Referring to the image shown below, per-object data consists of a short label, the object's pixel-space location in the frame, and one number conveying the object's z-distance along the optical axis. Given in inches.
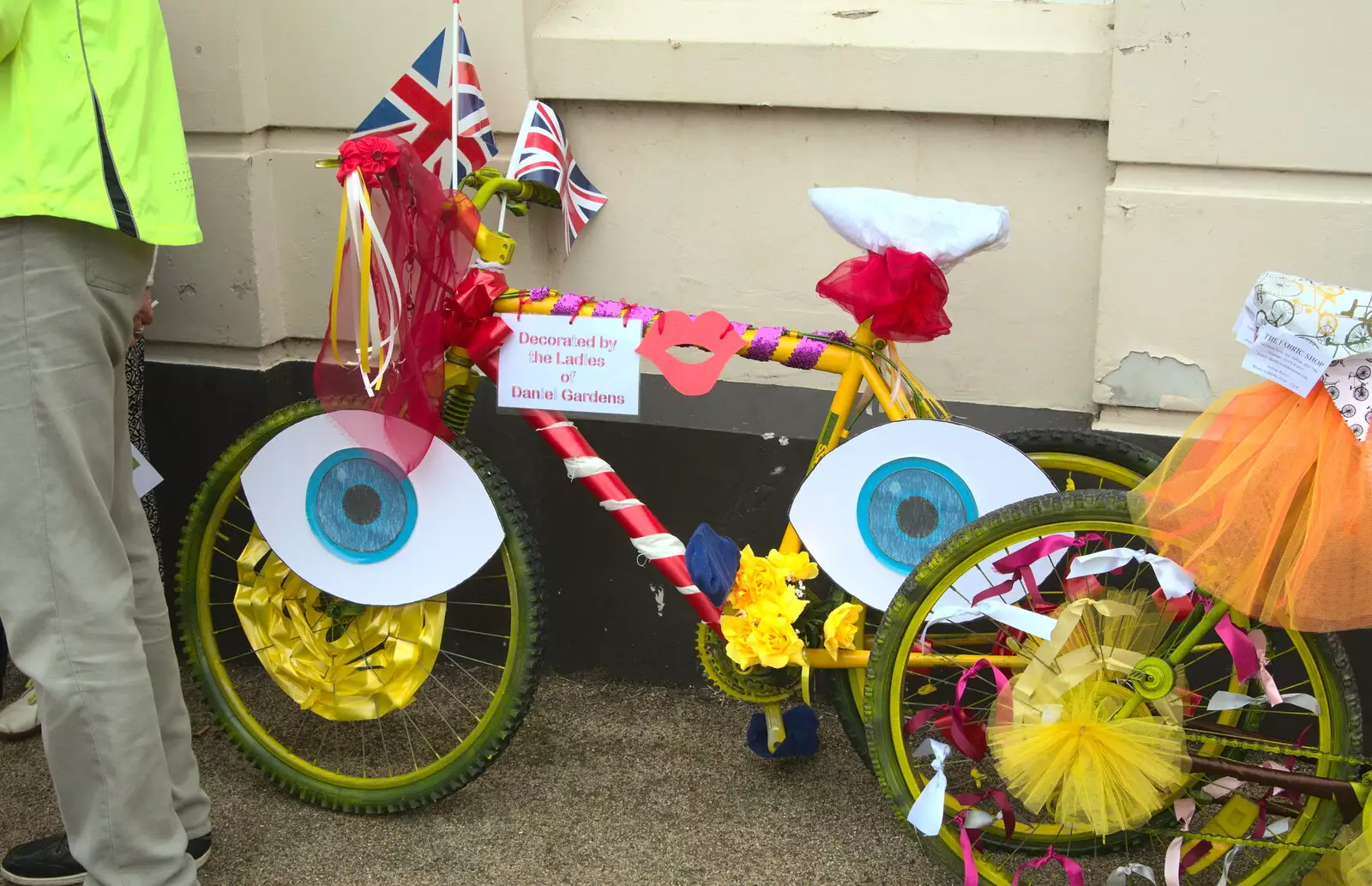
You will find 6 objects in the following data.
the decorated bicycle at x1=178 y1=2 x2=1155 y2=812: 89.0
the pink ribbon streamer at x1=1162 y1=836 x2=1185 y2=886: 82.0
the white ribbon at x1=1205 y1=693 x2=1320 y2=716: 81.7
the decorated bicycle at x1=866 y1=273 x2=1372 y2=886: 71.7
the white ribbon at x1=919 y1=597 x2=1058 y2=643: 79.8
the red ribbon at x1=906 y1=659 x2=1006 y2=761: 84.4
